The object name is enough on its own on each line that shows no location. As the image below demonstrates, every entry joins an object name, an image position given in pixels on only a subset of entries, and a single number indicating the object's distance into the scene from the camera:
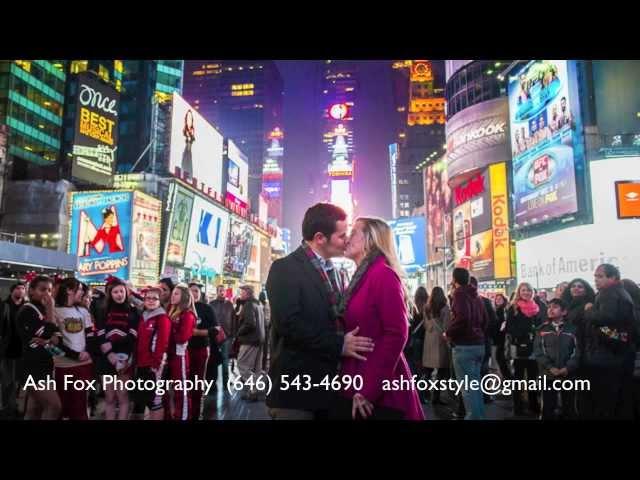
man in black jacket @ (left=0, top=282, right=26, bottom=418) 6.56
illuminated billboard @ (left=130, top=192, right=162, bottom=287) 26.97
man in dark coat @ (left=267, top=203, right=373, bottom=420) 2.52
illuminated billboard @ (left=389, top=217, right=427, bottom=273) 22.45
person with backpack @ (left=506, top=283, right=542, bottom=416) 6.88
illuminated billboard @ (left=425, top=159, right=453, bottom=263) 53.50
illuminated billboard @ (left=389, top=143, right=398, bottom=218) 105.44
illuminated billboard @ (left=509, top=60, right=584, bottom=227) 25.28
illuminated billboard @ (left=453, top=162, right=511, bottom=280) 36.97
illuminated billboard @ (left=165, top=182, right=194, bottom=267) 30.59
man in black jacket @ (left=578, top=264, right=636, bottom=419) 4.96
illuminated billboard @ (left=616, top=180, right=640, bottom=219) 22.67
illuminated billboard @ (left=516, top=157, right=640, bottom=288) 22.58
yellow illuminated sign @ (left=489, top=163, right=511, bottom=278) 36.44
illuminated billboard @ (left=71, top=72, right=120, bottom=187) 25.89
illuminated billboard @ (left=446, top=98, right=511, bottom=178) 37.72
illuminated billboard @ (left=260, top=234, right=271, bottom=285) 58.31
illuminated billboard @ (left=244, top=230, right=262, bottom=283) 51.53
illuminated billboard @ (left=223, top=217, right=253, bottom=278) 42.41
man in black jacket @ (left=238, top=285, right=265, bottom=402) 8.38
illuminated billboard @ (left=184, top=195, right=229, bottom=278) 33.47
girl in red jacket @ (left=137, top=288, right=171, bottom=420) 5.24
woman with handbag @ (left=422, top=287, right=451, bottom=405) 7.57
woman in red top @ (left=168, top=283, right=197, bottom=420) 5.58
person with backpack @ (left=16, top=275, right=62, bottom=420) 5.04
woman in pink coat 2.52
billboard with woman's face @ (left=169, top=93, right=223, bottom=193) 31.38
